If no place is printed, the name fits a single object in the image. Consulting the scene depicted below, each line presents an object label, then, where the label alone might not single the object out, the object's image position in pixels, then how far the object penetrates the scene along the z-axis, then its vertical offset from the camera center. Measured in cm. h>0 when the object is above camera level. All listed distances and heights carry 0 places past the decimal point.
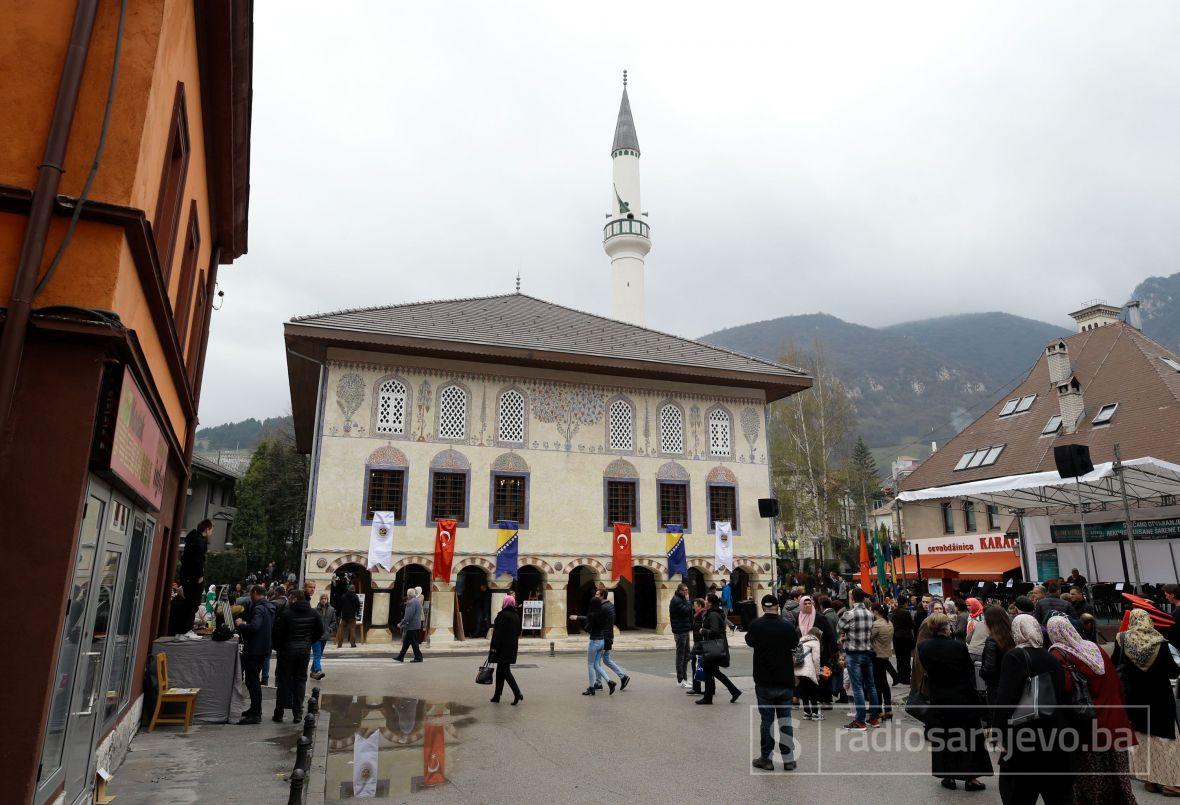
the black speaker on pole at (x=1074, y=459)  1479 +246
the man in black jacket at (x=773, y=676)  695 -87
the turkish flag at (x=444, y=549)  2112 +92
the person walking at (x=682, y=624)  1212 -68
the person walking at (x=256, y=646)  960 -86
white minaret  3900 +1779
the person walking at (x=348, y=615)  1966 -89
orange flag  1962 +44
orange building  427 +147
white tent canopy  1591 +230
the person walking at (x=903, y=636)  977 -72
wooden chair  896 -141
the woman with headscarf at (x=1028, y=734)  475 -96
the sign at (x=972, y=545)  2760 +150
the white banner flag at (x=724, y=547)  2475 +117
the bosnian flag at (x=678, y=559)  2386 +74
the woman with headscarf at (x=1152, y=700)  616 -96
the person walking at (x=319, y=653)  1374 -135
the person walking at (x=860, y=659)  901 -92
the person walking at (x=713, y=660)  1059 -107
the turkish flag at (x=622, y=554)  2314 +87
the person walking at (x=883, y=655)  943 -92
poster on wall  2231 -103
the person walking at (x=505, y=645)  1071 -92
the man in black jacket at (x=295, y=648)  949 -86
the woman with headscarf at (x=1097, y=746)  521 -113
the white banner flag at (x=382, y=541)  2073 +112
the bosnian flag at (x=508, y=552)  2189 +87
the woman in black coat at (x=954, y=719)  641 -118
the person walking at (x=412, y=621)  1650 -88
